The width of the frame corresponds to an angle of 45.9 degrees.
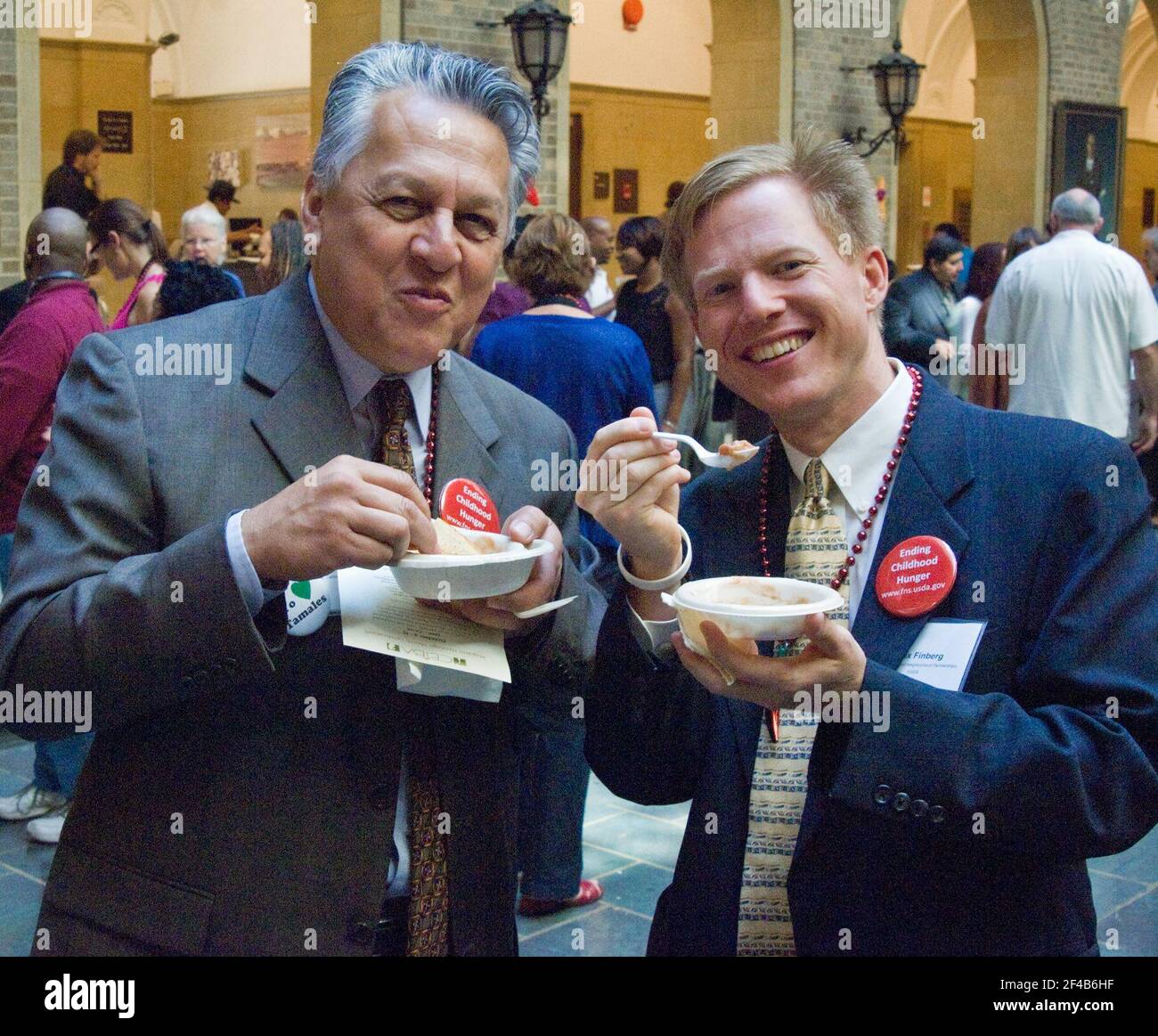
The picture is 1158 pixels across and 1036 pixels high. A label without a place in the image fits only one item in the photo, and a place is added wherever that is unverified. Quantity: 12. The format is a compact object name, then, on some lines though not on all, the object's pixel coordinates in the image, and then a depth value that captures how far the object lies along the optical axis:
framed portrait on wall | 16.19
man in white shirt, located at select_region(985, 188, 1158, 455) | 6.62
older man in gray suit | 1.56
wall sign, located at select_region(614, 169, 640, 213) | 16.88
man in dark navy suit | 1.61
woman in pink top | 5.25
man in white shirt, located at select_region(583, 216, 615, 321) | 7.93
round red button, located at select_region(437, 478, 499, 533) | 1.80
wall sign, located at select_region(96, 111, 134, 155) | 14.85
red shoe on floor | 4.11
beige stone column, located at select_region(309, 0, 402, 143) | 9.80
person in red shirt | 4.77
